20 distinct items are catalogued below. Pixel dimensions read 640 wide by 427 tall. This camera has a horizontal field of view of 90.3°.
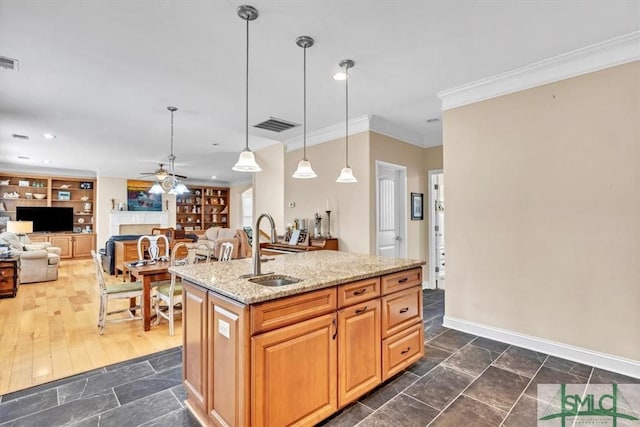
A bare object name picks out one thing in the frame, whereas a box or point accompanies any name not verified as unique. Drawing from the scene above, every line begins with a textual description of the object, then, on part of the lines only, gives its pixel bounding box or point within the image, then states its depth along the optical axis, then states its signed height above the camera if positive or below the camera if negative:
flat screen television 8.76 +0.01
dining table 3.63 -0.72
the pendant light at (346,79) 2.89 +1.39
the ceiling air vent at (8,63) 2.74 +1.37
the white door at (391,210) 4.95 +0.10
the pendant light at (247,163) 2.51 +0.42
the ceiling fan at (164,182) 5.45 +0.60
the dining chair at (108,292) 3.55 -0.86
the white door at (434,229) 5.48 -0.23
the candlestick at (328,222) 4.93 -0.09
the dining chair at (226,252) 4.31 -0.49
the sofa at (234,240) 6.71 -0.53
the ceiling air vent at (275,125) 4.59 +1.38
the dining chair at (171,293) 3.55 -0.88
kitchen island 1.64 -0.74
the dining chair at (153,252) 4.35 -0.49
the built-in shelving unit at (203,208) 11.72 +0.32
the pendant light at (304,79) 2.51 +1.38
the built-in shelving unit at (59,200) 8.83 +0.51
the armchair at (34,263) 6.04 -0.88
